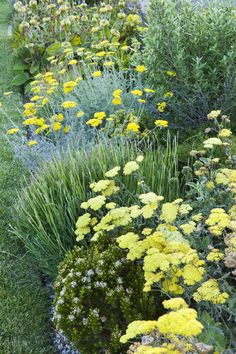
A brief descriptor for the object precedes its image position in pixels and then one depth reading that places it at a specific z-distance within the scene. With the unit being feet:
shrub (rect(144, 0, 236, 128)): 14.58
